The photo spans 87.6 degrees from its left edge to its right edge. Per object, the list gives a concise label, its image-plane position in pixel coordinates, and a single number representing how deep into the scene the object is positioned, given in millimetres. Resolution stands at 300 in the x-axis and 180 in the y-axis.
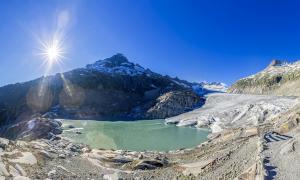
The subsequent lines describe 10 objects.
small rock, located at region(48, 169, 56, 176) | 16122
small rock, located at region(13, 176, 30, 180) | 14150
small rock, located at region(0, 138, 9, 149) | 18641
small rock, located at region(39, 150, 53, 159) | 19821
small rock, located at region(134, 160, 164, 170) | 18479
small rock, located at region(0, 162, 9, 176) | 14158
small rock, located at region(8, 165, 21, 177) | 14698
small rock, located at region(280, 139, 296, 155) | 14644
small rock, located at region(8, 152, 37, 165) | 16975
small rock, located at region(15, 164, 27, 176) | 15352
